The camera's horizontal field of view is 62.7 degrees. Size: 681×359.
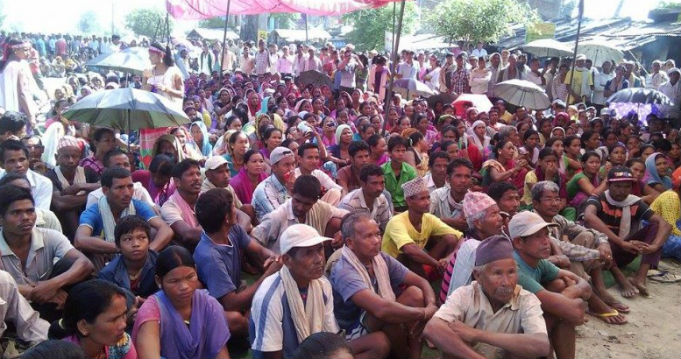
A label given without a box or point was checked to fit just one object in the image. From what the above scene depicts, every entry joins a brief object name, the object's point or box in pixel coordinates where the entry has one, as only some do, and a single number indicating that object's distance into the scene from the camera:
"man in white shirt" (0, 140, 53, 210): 4.42
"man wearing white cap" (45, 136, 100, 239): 4.55
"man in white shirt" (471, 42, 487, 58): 16.60
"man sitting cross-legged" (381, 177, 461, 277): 4.16
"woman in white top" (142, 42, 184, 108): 7.51
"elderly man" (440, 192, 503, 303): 3.47
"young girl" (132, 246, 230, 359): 2.68
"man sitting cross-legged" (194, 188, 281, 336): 3.38
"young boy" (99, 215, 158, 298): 3.38
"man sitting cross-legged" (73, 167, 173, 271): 3.95
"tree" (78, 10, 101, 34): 80.43
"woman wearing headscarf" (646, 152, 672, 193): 6.68
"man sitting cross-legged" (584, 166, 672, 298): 5.20
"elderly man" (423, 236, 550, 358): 2.79
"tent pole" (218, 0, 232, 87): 9.48
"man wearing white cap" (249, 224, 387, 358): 2.83
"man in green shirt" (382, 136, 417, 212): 5.98
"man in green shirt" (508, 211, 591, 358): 3.23
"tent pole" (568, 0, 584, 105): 10.07
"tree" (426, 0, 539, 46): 19.71
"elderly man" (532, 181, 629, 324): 4.43
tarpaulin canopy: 10.82
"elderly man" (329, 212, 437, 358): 3.14
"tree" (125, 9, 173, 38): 46.13
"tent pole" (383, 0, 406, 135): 6.08
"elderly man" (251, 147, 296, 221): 4.96
